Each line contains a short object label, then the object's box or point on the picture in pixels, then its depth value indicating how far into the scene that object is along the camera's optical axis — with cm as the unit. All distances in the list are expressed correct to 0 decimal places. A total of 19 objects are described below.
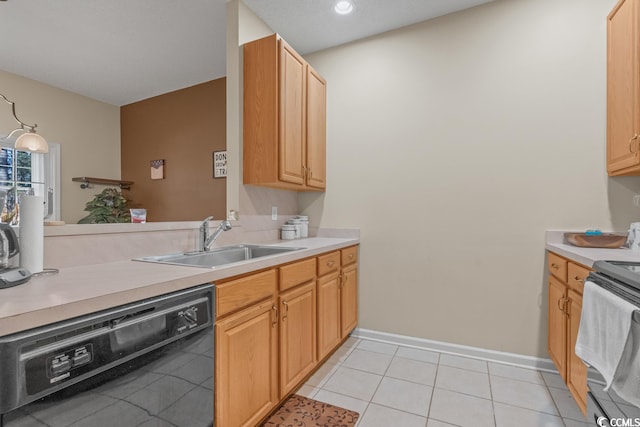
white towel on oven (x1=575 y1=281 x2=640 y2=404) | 95
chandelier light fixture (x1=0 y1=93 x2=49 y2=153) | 243
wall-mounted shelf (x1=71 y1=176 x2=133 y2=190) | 407
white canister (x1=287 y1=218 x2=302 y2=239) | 276
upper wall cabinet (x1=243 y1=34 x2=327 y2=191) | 221
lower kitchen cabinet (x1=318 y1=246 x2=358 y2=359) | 212
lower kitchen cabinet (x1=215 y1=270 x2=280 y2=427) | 126
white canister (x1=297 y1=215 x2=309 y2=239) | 283
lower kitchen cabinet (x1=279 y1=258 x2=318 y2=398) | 169
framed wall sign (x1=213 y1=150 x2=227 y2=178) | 364
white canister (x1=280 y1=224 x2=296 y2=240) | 268
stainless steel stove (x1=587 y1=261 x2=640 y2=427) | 101
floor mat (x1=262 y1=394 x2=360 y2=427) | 161
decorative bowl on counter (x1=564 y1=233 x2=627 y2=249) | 185
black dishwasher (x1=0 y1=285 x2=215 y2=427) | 70
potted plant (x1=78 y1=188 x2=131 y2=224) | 394
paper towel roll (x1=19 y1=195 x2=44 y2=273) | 108
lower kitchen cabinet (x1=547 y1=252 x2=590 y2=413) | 155
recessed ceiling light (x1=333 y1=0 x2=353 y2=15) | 227
